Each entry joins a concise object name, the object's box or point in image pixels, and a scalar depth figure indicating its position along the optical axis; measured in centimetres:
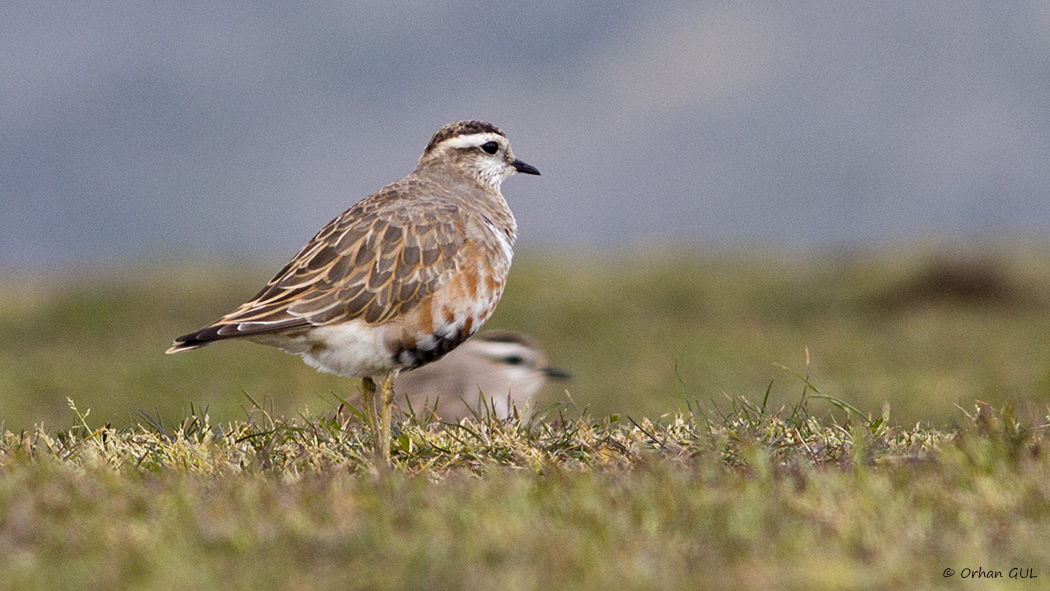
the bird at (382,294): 1234
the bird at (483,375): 1684
